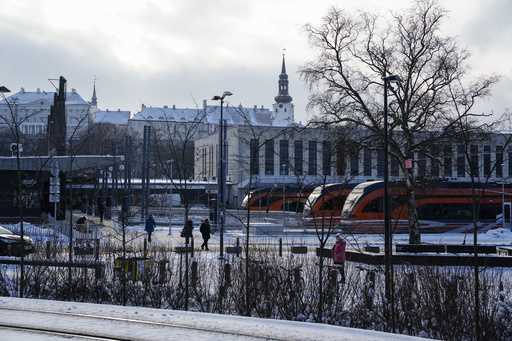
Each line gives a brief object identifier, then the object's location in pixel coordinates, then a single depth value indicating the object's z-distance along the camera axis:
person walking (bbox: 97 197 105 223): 48.14
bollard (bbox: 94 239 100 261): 18.96
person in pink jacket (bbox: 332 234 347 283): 20.17
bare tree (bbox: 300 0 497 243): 33.22
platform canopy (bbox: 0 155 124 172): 38.94
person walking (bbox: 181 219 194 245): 25.25
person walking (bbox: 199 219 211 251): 32.53
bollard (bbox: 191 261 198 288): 15.34
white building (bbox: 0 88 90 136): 149.62
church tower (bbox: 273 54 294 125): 148.81
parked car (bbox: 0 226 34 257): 22.94
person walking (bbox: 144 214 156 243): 35.62
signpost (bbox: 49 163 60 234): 27.81
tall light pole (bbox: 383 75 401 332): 12.78
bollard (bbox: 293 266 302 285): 14.16
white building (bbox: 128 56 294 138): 146.12
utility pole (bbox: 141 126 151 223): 53.94
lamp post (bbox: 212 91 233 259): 43.31
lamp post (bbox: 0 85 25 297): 15.95
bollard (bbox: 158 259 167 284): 15.45
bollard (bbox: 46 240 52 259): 18.72
